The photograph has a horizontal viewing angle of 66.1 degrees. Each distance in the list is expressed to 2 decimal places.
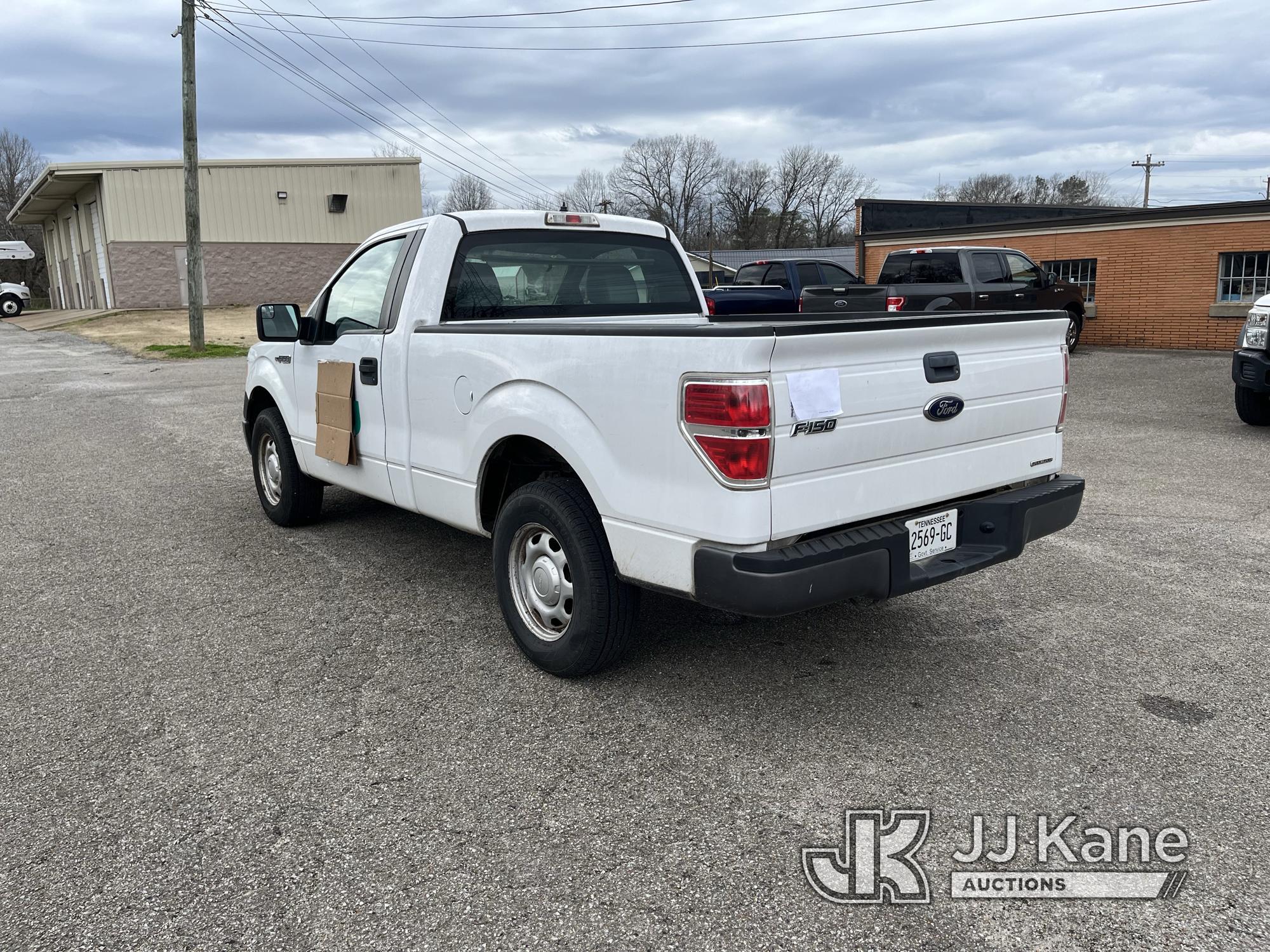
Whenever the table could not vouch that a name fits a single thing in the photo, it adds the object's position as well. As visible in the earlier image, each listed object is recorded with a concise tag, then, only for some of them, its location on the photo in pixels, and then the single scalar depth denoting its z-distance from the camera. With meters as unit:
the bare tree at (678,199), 77.88
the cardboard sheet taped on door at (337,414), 5.12
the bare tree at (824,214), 78.81
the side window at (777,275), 18.56
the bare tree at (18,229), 64.81
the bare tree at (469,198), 61.78
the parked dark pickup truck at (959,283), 15.80
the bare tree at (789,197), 78.00
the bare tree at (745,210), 77.12
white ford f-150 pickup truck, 3.12
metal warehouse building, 33.44
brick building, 18.20
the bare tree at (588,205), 58.91
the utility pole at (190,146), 20.17
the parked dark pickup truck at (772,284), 15.92
